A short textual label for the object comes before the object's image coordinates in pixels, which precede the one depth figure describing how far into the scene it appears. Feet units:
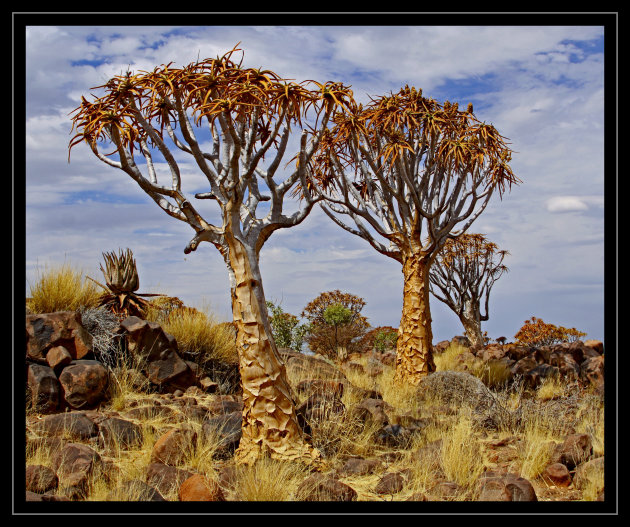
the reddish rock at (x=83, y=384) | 28.02
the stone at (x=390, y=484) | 19.52
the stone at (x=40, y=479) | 18.62
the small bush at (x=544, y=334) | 68.71
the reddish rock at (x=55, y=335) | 29.09
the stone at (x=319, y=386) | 30.04
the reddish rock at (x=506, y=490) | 17.88
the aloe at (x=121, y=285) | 37.58
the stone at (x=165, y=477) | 19.21
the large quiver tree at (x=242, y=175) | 20.75
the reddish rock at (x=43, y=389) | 27.07
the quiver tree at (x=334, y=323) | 59.98
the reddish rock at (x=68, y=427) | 24.29
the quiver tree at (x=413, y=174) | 38.37
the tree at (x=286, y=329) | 52.80
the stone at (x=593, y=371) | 39.42
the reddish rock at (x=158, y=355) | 31.55
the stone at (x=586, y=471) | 19.85
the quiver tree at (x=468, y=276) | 69.05
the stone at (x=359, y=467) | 21.27
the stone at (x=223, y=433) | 22.39
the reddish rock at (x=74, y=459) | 19.90
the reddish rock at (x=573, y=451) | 21.79
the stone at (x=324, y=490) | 18.01
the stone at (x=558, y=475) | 20.35
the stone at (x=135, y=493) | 17.49
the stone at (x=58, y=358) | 28.89
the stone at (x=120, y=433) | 23.94
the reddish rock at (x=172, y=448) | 21.65
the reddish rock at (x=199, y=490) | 17.52
